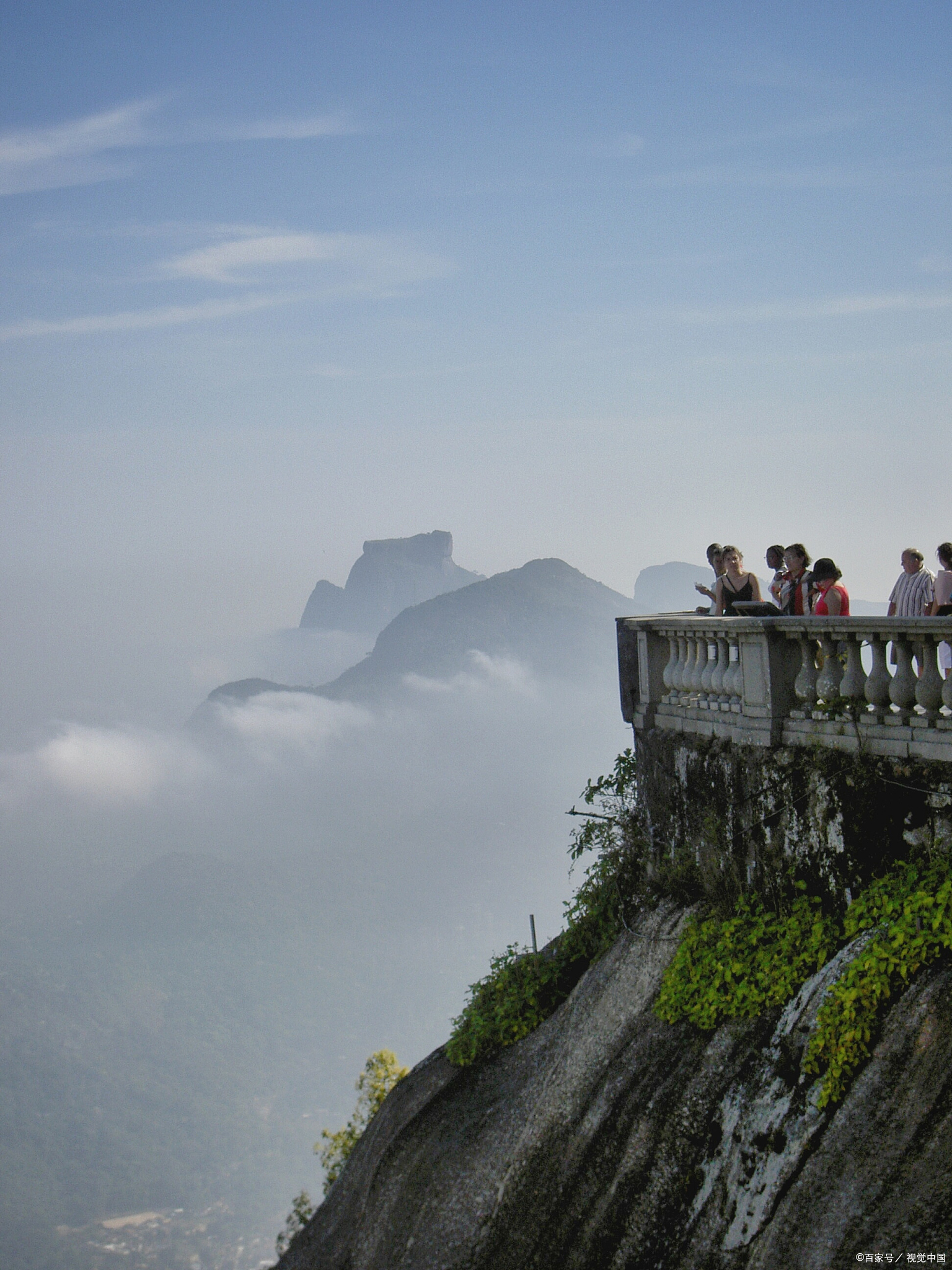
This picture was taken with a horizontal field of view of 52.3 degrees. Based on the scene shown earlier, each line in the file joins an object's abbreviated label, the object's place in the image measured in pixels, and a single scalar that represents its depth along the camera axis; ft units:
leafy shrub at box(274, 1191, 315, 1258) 125.64
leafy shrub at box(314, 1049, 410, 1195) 110.52
